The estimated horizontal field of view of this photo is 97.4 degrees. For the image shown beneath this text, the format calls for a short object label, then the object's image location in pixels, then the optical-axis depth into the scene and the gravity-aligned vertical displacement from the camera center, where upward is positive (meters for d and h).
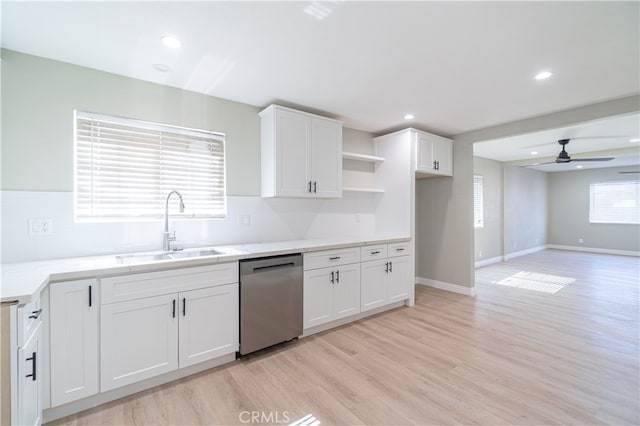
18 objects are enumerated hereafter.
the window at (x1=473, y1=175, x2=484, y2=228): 6.35 +0.18
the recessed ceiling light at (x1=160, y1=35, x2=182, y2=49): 1.92 +1.20
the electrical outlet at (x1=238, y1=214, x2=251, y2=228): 3.05 -0.08
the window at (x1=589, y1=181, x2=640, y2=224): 7.63 +0.26
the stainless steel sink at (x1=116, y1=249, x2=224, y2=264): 2.23 -0.37
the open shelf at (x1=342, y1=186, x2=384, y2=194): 3.64 +0.31
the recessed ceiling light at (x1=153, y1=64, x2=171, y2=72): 2.28 +1.20
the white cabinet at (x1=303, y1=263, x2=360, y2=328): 2.86 -0.88
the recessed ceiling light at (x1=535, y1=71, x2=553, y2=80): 2.43 +1.20
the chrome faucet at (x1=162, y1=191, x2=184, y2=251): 2.54 -0.18
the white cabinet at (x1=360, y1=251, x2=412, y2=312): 3.36 -0.88
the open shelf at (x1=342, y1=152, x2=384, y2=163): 3.69 +0.77
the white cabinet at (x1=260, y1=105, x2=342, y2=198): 2.97 +0.66
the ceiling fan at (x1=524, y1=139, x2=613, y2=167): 5.15 +0.99
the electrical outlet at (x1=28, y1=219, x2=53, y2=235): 2.09 -0.10
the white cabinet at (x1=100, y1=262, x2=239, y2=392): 1.89 -0.83
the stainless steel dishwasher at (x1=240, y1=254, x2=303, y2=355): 2.42 -0.80
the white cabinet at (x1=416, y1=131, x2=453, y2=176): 3.92 +0.84
